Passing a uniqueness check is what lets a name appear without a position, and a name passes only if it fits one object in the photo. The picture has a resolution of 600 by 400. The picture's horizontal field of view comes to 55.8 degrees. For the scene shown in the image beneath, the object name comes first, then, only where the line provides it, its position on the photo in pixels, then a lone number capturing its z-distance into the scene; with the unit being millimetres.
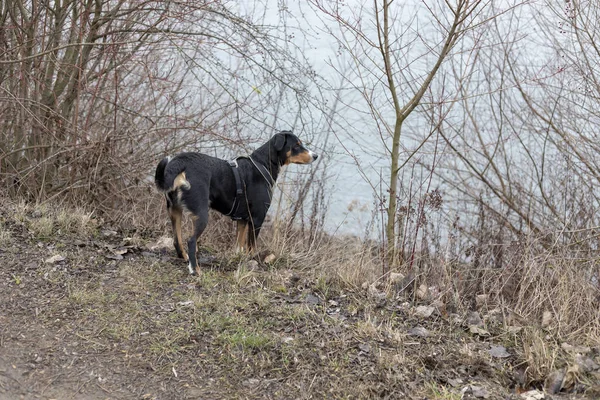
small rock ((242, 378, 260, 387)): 3366
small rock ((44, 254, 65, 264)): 4680
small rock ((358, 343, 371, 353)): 3686
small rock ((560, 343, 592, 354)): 3624
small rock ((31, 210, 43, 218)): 5496
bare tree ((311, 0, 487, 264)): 4910
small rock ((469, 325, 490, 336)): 4016
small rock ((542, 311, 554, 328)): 4078
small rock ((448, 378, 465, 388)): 3354
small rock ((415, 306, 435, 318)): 4254
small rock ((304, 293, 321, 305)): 4430
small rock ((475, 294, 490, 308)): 4656
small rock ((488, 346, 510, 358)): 3699
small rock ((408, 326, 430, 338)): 3945
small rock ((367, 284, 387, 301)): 4543
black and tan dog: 4852
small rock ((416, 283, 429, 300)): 4586
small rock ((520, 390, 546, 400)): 3236
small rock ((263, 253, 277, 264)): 5303
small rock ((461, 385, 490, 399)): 3242
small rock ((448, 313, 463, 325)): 4164
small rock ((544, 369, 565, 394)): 3320
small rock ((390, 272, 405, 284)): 4809
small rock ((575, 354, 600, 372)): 3409
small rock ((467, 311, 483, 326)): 4176
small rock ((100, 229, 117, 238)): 5469
